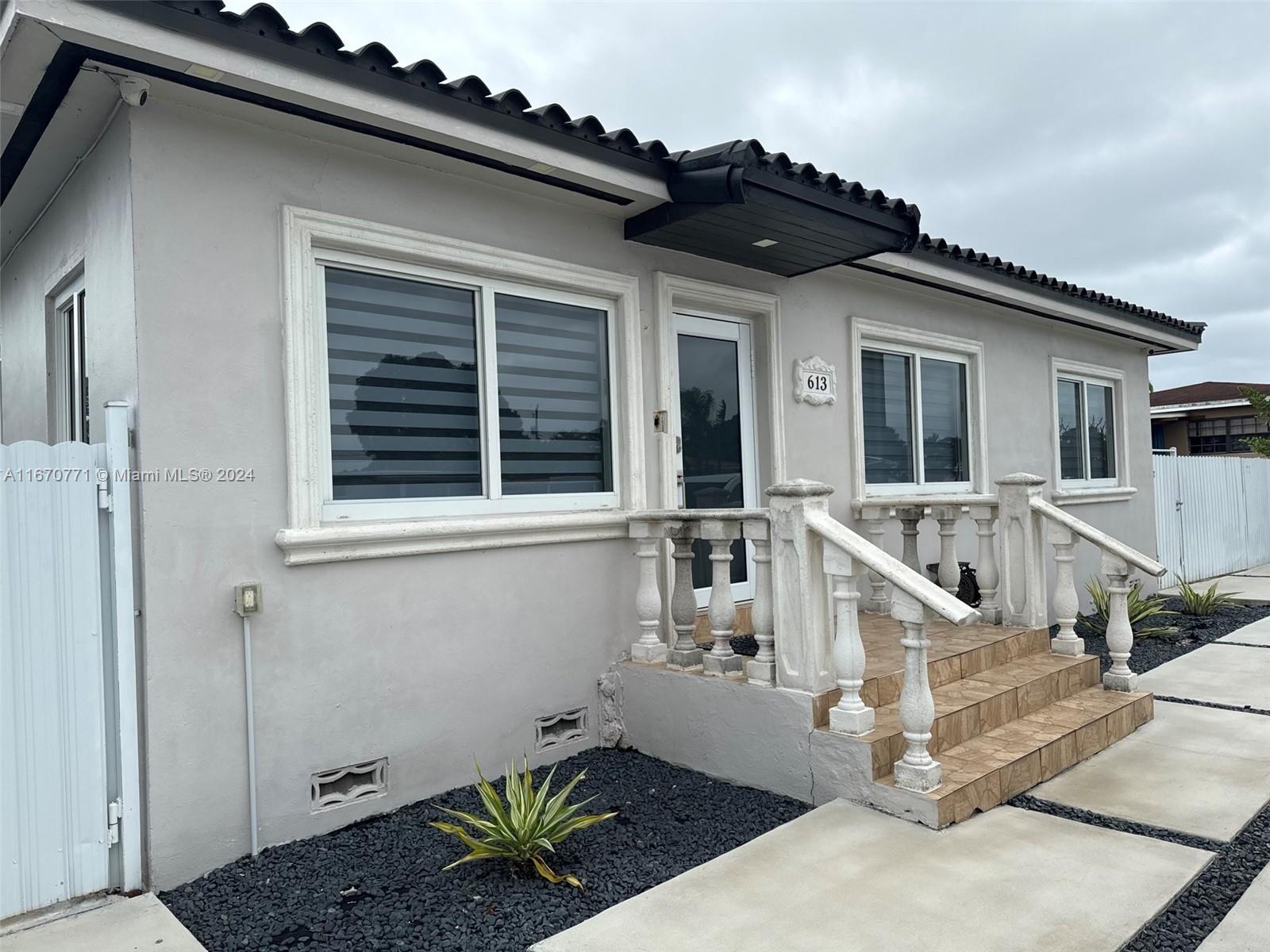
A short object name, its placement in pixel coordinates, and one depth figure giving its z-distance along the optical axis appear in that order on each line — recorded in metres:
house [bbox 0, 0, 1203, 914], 3.21
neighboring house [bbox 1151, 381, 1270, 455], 24.52
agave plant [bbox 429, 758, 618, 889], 3.12
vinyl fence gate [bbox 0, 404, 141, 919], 2.88
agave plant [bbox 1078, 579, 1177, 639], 7.41
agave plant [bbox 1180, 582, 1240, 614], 8.70
